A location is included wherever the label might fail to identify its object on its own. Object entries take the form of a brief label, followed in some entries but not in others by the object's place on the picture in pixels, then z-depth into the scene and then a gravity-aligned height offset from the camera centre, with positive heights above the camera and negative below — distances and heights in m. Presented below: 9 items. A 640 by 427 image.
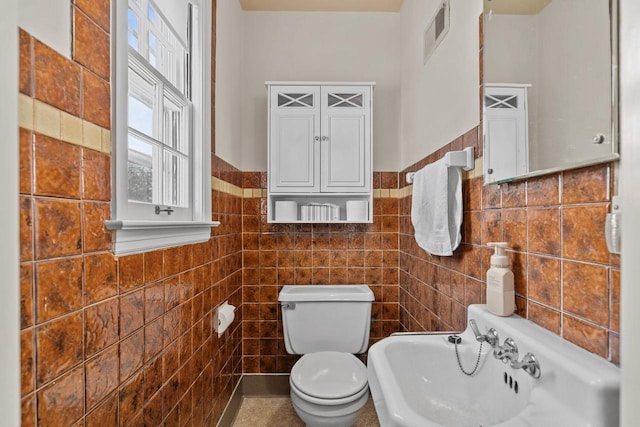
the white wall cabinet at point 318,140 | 1.98 +0.44
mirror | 0.65 +0.30
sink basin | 0.60 -0.39
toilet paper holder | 1.60 -0.52
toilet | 1.66 -0.67
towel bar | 1.19 +0.20
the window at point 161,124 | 0.89 +0.32
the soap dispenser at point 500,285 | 0.91 -0.20
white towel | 1.24 +0.02
